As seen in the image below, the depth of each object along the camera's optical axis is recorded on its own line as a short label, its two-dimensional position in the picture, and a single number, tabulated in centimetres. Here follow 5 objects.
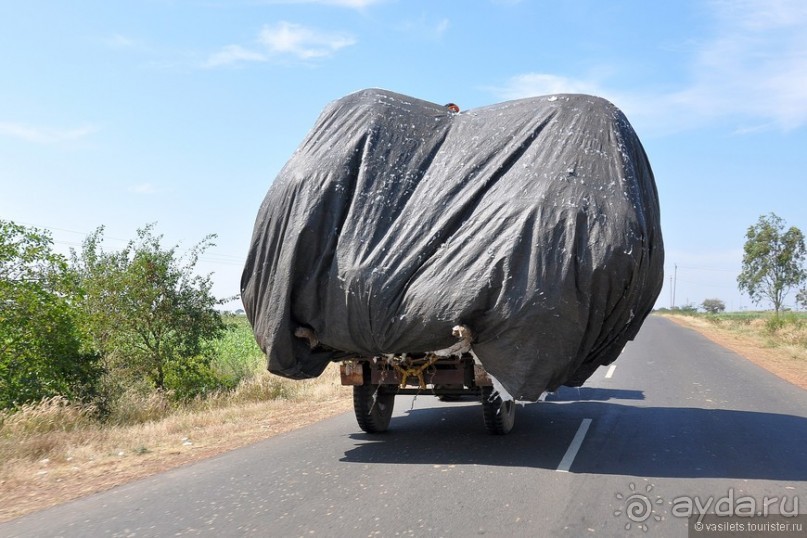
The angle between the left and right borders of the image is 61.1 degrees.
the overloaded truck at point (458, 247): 592
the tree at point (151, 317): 1474
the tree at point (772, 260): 4069
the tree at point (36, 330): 1135
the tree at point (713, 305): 11220
